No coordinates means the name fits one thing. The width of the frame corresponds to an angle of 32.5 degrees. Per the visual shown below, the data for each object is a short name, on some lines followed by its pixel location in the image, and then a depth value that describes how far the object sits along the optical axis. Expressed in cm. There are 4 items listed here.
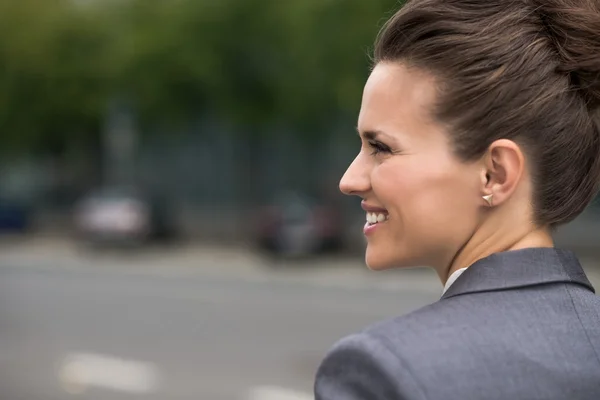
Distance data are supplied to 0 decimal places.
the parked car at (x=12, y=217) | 2683
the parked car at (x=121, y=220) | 2292
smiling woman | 103
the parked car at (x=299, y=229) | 1945
